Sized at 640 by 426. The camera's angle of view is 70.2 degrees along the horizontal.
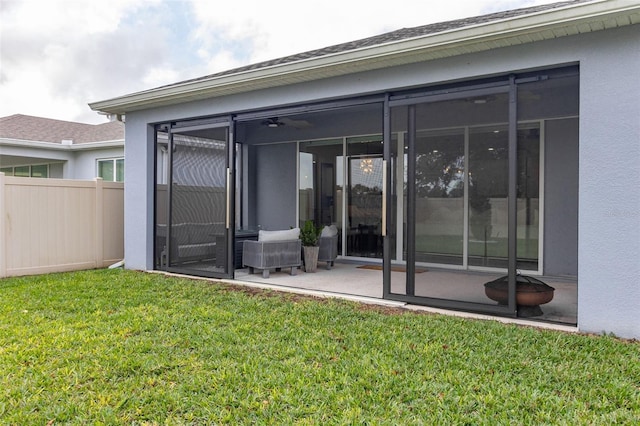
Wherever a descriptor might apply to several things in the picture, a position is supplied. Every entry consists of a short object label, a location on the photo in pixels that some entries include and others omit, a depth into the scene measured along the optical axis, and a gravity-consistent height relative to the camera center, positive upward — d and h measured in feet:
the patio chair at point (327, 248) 28.55 -2.61
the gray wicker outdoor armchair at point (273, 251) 24.82 -2.50
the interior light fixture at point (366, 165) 31.32 +2.89
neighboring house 44.14 +5.59
